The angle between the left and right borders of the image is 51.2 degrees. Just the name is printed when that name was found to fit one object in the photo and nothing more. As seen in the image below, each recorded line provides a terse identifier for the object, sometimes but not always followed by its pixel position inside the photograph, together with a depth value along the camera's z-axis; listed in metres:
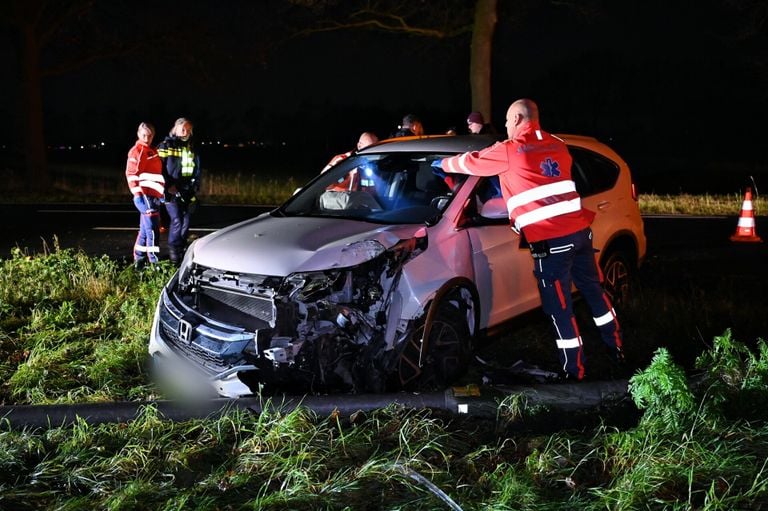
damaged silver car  4.48
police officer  9.43
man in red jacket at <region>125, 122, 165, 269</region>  8.79
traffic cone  11.29
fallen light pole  4.19
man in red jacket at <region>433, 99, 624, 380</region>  5.11
